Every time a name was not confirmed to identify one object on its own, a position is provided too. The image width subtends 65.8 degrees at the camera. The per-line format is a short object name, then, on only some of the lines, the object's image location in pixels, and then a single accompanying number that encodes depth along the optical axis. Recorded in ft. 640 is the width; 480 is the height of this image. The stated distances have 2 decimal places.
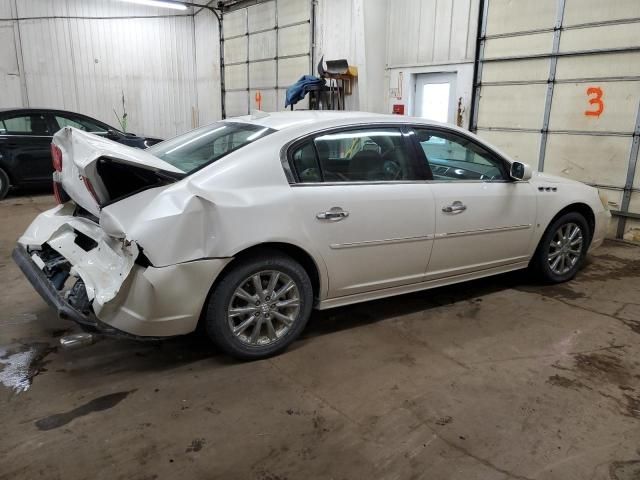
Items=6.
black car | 24.21
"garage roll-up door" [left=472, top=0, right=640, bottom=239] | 19.95
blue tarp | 30.27
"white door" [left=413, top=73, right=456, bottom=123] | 26.53
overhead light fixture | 37.26
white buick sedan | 8.23
